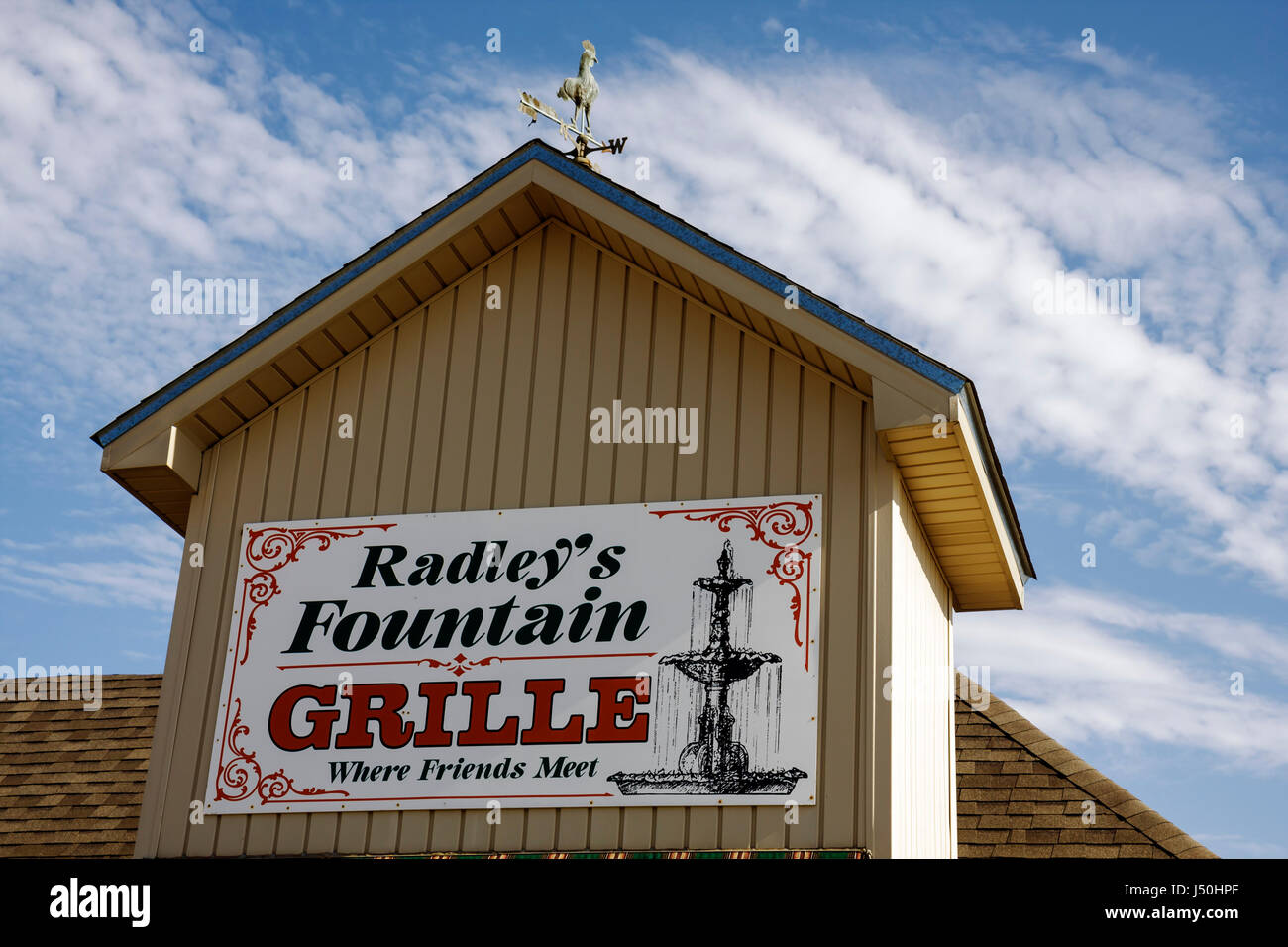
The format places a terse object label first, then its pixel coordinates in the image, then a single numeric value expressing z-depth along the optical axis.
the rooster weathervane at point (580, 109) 12.77
